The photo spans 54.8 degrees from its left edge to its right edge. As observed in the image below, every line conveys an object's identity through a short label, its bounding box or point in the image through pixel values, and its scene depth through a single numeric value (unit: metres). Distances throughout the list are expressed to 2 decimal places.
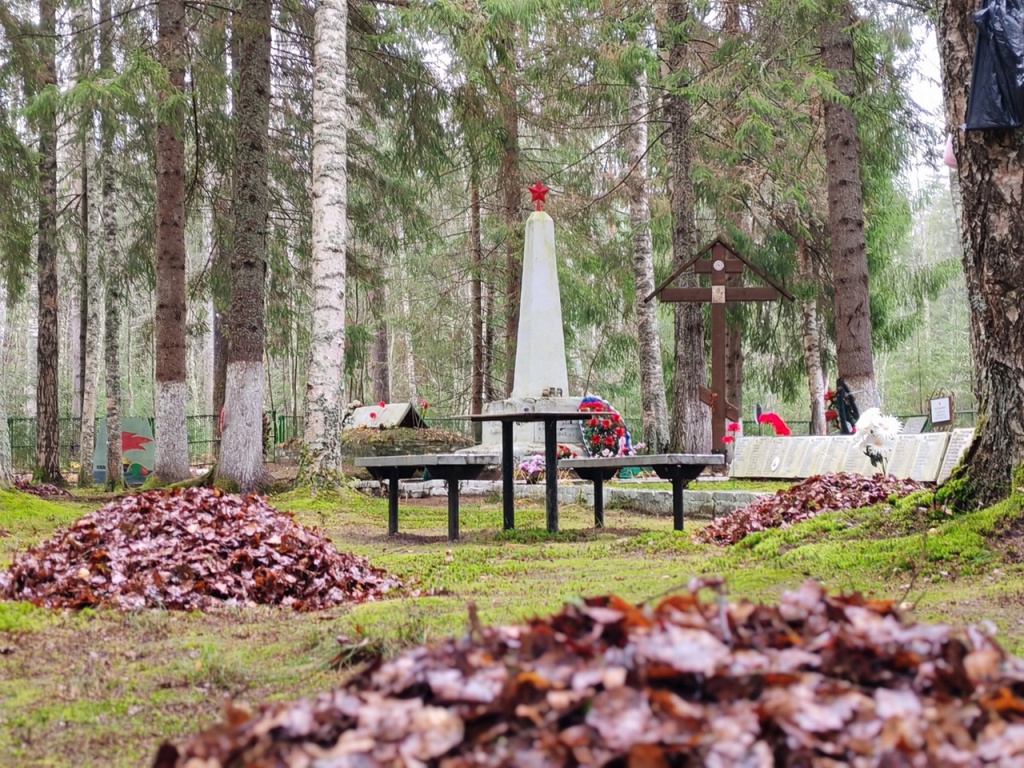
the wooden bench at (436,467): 8.47
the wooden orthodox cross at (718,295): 14.93
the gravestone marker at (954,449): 9.80
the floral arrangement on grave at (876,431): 8.23
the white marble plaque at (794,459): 12.61
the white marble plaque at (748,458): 13.61
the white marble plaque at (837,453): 11.78
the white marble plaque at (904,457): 10.65
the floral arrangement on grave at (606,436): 16.61
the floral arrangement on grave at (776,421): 15.57
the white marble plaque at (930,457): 10.30
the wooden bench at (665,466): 8.54
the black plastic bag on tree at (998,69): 5.12
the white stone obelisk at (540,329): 9.84
